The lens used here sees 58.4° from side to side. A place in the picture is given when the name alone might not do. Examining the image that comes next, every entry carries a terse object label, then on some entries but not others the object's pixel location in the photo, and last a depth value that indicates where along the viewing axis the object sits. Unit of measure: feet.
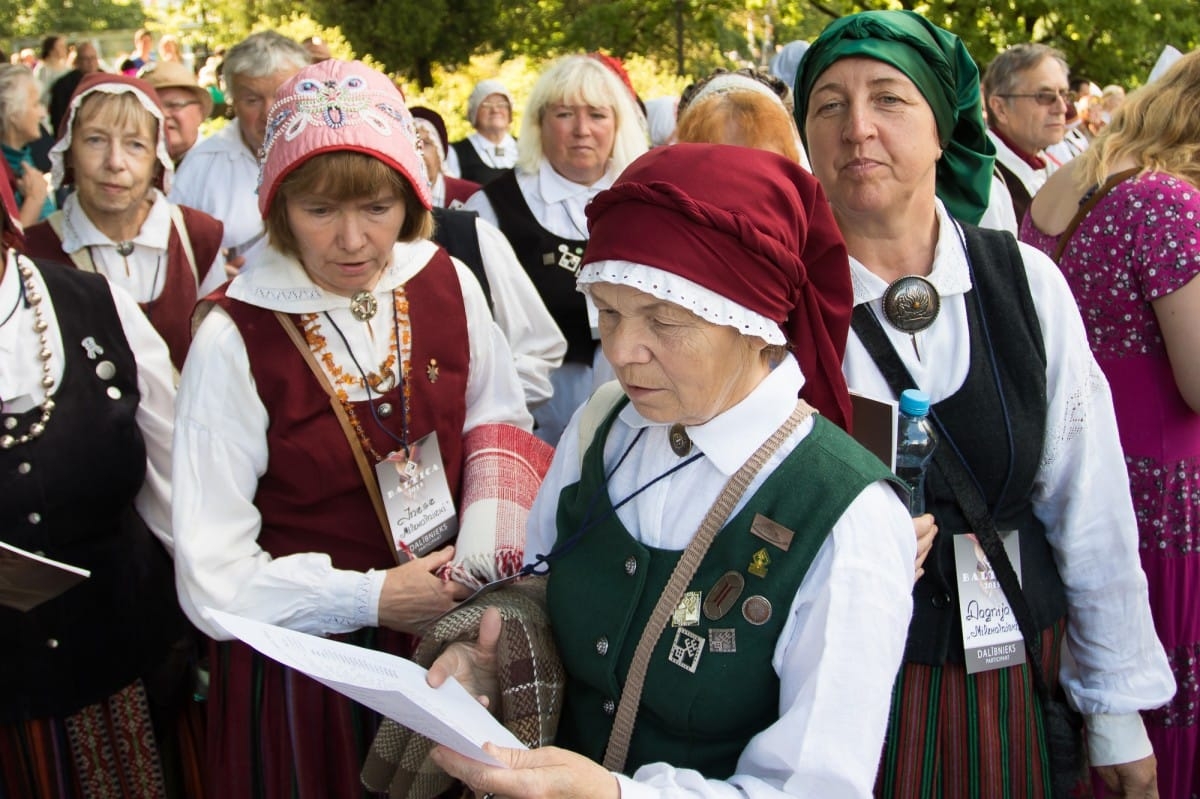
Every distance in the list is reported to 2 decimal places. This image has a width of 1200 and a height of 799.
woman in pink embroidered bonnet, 7.05
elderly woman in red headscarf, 4.59
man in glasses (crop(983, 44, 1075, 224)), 18.98
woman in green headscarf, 6.36
